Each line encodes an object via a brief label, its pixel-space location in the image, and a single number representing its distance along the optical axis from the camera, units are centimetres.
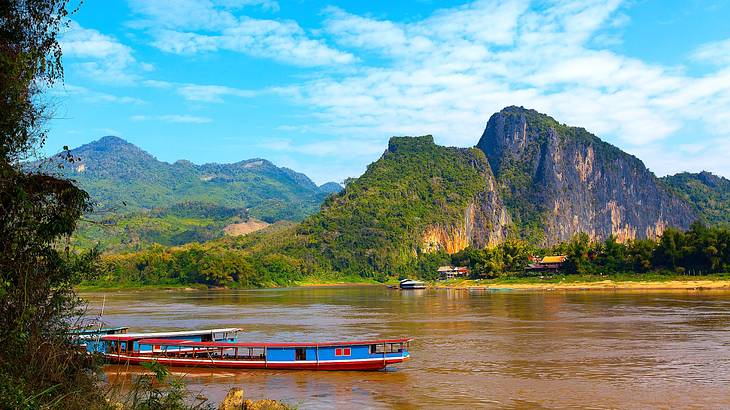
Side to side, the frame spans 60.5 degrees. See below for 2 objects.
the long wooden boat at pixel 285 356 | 2700
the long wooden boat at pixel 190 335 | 3044
